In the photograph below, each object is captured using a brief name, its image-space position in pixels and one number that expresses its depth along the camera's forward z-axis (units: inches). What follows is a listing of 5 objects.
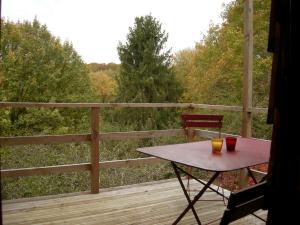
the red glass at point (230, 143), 96.8
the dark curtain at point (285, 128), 33.3
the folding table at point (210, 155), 79.2
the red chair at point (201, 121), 147.3
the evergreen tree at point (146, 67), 625.0
